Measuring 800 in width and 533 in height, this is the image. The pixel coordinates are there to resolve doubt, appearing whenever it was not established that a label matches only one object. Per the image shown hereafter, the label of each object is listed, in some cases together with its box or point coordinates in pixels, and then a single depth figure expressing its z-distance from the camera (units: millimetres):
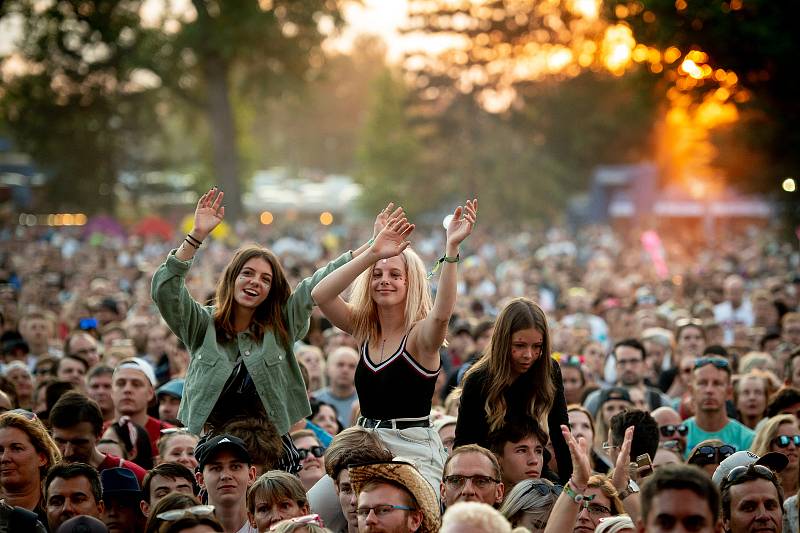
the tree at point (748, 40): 49687
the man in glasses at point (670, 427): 17578
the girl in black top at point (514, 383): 13187
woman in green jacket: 13422
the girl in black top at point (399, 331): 12523
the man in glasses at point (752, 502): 12367
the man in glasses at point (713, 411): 17953
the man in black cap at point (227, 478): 12758
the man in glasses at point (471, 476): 12000
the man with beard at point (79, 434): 15008
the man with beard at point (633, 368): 20983
